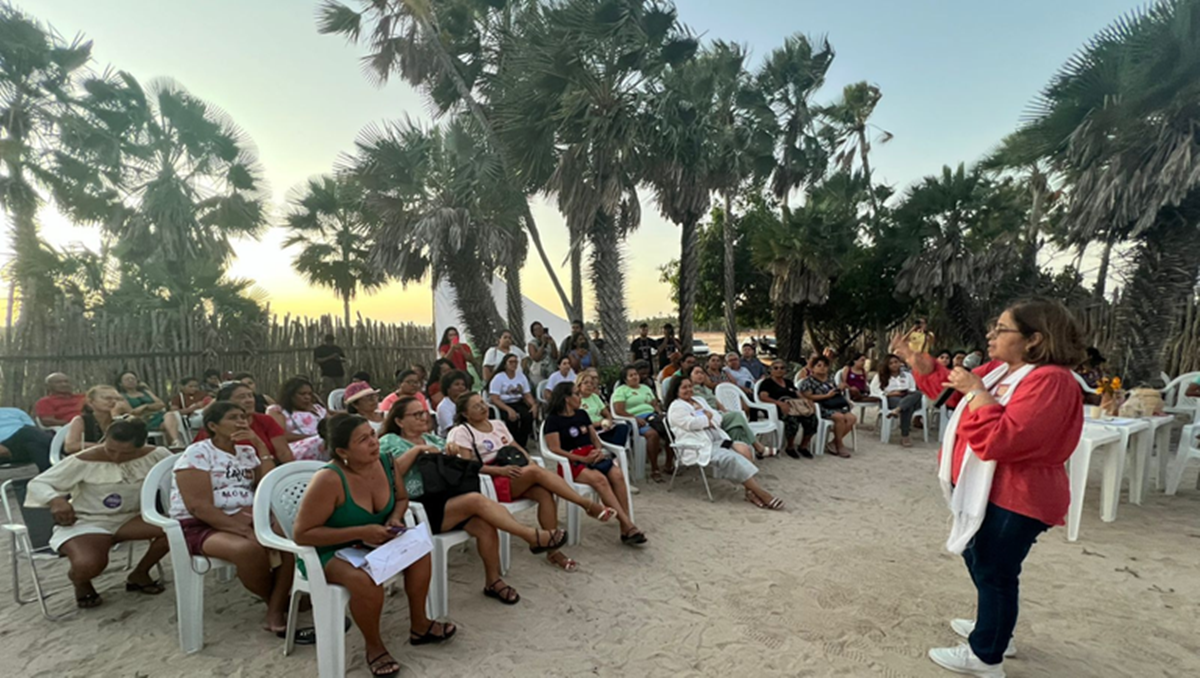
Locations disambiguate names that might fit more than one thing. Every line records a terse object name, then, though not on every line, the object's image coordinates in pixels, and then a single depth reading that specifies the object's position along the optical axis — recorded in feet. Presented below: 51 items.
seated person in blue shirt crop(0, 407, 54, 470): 15.92
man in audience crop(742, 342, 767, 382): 28.71
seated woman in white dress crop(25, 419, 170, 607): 9.89
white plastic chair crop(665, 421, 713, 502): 17.08
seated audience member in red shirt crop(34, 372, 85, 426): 18.08
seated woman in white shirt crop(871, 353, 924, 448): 26.08
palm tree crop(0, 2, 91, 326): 36.45
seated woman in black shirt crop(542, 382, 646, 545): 13.76
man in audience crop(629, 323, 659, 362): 35.99
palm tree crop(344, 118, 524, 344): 36.55
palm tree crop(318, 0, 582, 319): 39.27
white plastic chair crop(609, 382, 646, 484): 19.65
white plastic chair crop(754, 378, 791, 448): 22.74
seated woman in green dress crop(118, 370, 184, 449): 17.40
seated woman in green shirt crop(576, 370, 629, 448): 17.28
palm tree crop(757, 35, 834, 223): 47.16
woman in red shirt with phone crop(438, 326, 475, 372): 26.04
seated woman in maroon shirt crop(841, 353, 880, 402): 28.25
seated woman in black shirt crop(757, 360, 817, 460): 22.82
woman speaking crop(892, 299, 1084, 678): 6.77
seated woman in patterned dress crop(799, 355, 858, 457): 23.71
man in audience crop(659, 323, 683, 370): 32.81
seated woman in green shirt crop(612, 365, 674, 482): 19.35
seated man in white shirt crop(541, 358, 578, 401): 23.25
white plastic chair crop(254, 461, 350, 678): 7.98
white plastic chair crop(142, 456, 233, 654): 8.97
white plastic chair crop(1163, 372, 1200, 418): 20.94
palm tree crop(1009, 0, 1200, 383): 23.52
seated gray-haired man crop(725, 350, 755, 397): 25.62
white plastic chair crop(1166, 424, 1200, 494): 16.55
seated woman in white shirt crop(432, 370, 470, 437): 15.83
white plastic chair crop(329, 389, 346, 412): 21.77
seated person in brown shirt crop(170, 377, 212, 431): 20.26
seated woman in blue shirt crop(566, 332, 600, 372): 26.89
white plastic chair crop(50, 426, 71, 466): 13.66
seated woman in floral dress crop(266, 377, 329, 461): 14.76
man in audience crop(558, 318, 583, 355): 29.68
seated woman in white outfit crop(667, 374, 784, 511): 16.87
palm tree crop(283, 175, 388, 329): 50.88
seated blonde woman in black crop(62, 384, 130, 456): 13.64
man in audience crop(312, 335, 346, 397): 30.07
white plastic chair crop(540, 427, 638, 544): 13.62
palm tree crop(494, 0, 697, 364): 29.25
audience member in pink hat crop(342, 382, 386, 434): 14.40
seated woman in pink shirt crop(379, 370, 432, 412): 17.95
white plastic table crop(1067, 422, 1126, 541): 13.75
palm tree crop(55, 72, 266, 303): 38.93
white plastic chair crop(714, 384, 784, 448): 22.63
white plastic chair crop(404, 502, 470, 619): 9.86
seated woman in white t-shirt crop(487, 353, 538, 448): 21.38
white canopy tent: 40.63
